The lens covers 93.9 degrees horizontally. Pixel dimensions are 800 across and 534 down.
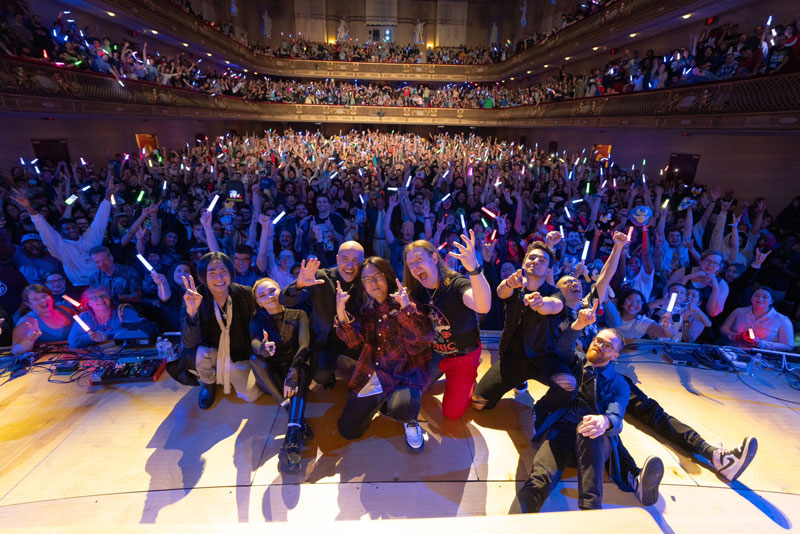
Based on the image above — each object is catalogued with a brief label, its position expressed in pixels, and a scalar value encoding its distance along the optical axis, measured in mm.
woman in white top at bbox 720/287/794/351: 3410
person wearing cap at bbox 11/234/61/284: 3805
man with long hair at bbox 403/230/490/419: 2375
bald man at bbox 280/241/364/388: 2676
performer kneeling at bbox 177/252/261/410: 2631
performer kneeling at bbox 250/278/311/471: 2547
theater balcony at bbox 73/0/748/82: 10188
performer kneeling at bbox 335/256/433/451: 2494
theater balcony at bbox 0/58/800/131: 6689
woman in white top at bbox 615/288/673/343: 3385
